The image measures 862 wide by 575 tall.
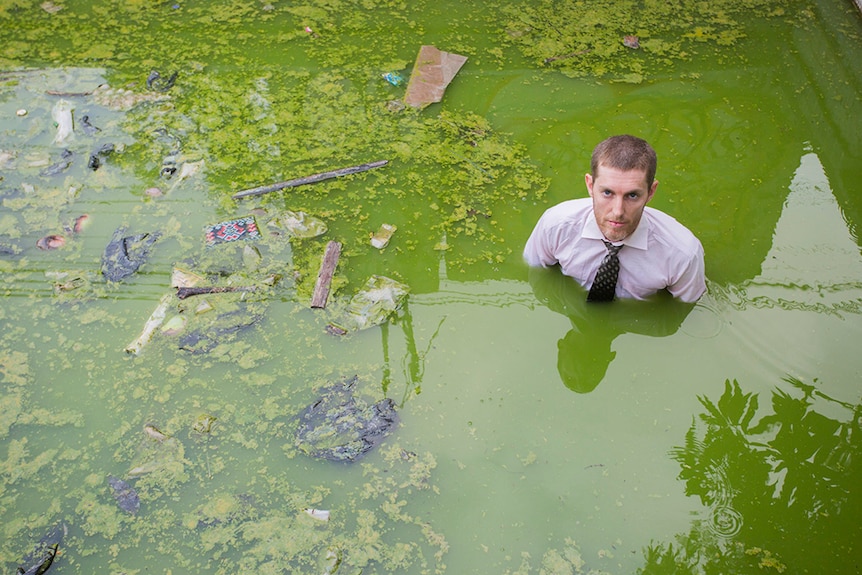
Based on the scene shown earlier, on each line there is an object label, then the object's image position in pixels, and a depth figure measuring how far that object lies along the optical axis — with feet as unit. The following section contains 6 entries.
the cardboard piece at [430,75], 12.62
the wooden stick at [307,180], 11.02
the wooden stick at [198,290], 9.70
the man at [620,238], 7.84
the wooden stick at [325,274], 9.65
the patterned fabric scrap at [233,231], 10.44
